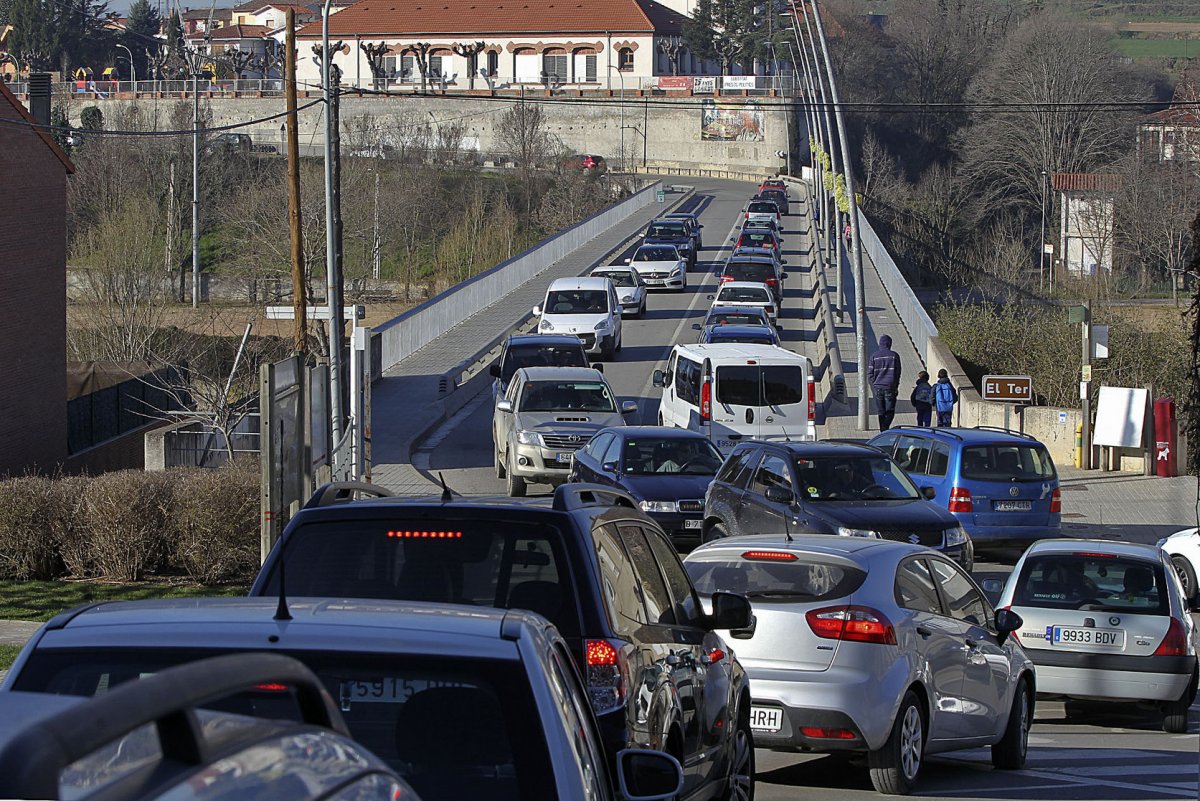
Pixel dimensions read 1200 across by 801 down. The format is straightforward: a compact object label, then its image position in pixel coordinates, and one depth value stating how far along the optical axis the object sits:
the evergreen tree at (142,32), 159.25
